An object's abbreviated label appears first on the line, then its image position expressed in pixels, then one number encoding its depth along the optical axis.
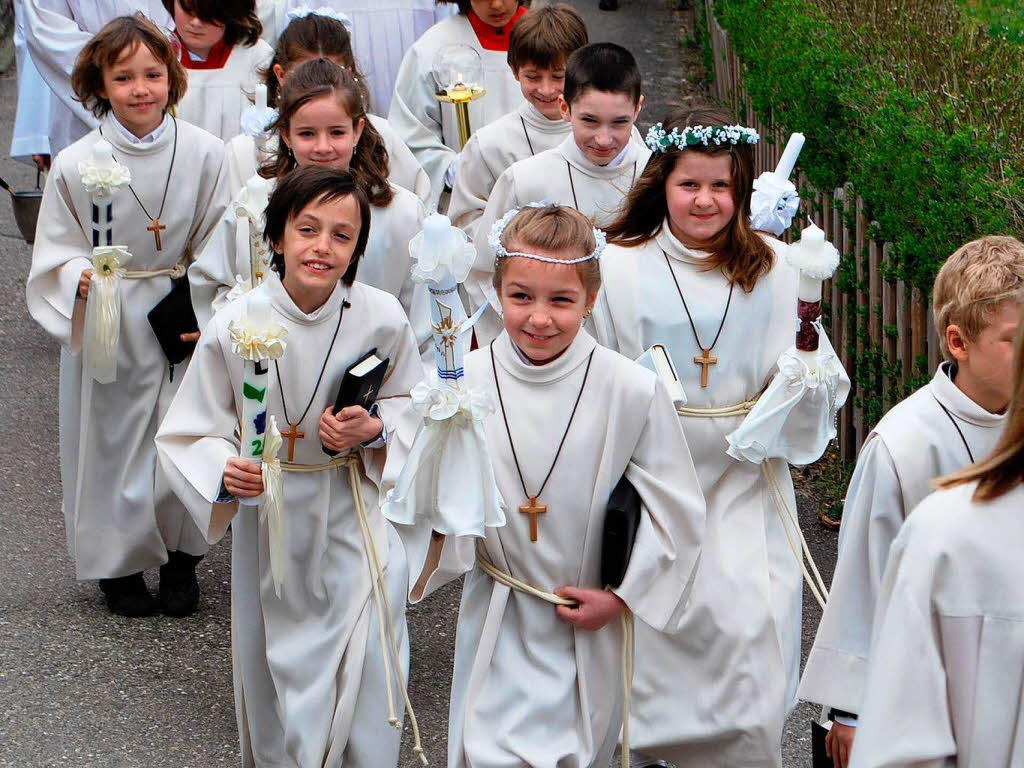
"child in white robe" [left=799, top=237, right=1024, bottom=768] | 7.07
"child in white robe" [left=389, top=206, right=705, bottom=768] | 8.28
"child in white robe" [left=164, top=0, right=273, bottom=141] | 14.28
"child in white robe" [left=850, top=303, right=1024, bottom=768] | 5.18
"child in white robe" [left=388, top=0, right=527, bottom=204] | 14.90
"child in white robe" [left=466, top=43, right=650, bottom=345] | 11.29
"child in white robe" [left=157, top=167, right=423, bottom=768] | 9.09
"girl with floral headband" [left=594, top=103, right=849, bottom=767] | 9.30
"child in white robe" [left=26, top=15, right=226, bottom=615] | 11.55
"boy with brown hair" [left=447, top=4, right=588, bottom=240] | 12.91
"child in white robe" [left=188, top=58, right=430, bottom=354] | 10.53
